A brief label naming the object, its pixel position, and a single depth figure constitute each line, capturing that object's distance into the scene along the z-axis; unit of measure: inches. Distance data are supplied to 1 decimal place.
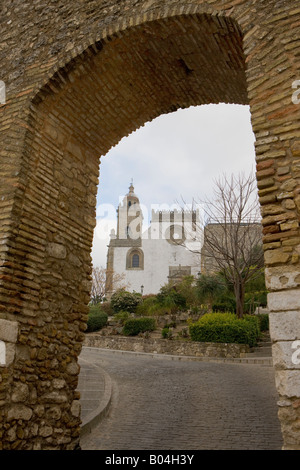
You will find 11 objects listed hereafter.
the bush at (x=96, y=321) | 720.3
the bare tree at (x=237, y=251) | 551.5
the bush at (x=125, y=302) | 815.1
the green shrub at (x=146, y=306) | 783.7
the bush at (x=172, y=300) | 766.5
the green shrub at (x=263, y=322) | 591.5
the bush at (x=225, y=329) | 495.8
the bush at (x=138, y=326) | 641.0
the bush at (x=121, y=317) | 726.4
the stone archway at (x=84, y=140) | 114.9
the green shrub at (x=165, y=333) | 572.1
